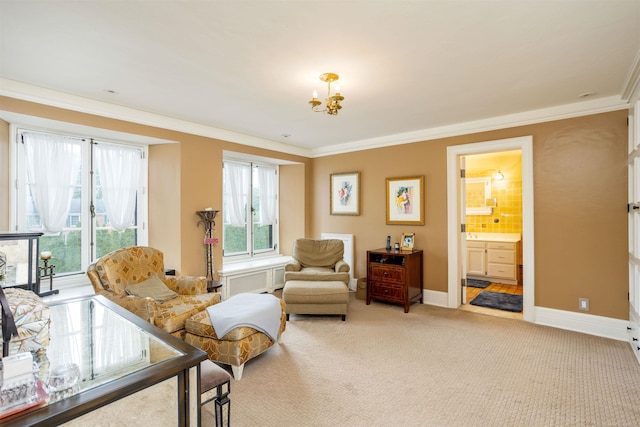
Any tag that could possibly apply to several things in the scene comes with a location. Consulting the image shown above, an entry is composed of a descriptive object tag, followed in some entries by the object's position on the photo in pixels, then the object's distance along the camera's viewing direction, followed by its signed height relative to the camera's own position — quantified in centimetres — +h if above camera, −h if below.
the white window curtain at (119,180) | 390 +50
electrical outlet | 351 -101
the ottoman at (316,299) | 389 -103
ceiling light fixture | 255 +97
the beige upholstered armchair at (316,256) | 461 -61
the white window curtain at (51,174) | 335 +51
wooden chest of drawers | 427 -85
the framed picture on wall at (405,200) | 471 +25
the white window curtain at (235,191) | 521 +45
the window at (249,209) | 524 +14
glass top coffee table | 98 -59
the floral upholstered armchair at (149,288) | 279 -72
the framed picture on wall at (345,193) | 543 +42
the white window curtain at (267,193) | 579 +45
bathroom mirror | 655 +44
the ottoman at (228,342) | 262 -110
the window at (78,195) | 334 +28
